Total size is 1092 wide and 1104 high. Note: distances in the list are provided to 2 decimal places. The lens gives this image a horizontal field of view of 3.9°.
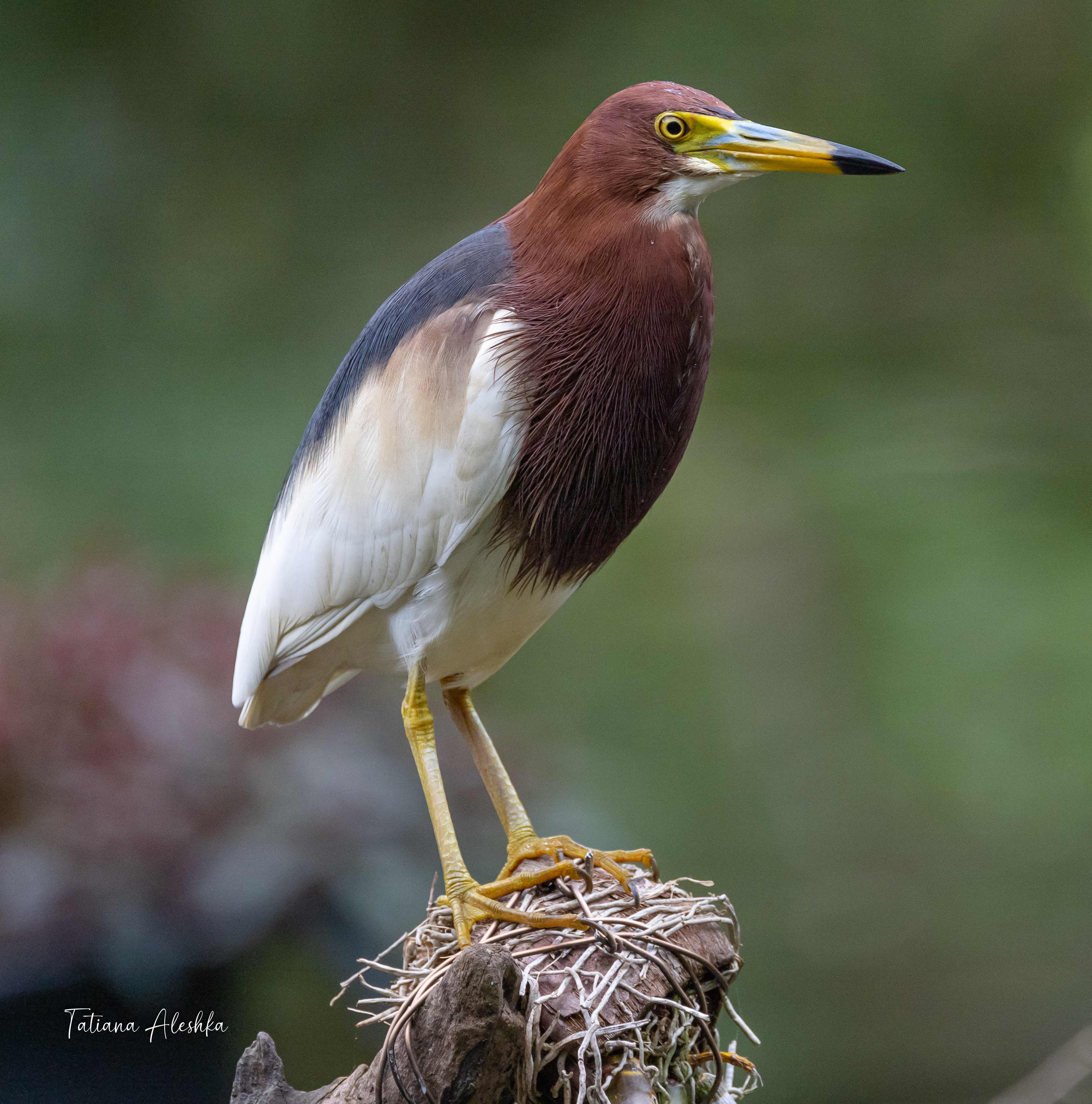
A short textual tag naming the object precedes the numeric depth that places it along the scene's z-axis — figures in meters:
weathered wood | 5.72
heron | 5.77
